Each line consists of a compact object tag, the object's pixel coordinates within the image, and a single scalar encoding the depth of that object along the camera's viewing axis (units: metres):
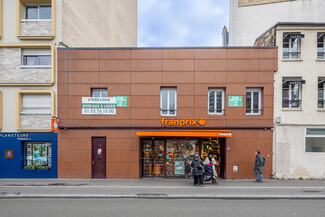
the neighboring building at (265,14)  21.84
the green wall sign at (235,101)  13.12
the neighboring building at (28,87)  13.21
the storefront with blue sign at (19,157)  13.20
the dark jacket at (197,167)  11.36
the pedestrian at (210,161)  12.49
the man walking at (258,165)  12.08
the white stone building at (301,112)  12.96
